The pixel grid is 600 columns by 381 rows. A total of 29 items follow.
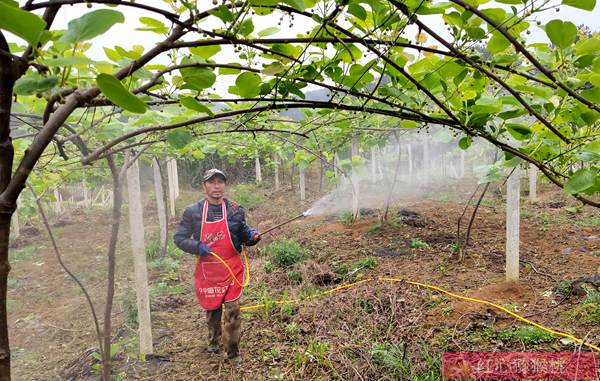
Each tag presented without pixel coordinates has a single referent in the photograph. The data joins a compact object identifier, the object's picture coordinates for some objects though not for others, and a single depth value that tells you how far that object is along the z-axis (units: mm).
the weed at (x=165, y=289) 5578
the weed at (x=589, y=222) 5871
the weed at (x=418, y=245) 5682
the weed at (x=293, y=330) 3918
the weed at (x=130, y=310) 4574
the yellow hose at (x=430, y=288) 2829
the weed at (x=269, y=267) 6027
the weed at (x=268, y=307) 4436
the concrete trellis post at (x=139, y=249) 3318
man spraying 3582
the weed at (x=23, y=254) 8250
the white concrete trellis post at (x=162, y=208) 7574
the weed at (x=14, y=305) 5618
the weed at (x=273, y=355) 3600
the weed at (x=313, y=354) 3336
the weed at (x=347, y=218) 8258
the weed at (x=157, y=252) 7637
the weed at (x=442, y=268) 4604
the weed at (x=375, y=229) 6955
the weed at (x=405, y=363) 2833
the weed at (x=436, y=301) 3791
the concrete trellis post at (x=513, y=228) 3760
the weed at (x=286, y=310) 4305
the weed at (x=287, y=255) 6184
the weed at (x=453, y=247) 4948
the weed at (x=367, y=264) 5254
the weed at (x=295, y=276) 5426
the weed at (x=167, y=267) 6363
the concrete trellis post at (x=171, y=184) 11295
